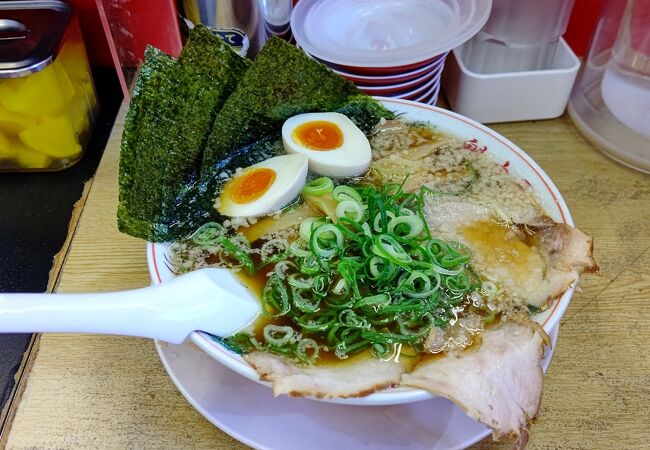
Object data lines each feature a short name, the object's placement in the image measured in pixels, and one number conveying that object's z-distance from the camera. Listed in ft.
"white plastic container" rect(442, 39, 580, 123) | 1.35
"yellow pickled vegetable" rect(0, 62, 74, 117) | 1.20
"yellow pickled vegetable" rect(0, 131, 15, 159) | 1.29
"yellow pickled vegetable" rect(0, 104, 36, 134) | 1.24
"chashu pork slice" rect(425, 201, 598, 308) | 0.84
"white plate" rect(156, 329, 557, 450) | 0.80
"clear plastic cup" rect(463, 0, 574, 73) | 1.33
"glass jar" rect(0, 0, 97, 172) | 1.20
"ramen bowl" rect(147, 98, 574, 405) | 0.72
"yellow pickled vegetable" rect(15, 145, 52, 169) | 1.32
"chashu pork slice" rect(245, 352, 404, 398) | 0.71
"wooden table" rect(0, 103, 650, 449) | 0.87
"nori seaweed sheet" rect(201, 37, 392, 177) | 1.03
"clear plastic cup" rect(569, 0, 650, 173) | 1.25
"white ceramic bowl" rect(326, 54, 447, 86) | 1.23
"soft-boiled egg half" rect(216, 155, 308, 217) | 0.98
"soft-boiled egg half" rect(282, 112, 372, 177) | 1.04
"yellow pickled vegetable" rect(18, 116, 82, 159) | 1.27
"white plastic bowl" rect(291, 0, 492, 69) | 1.18
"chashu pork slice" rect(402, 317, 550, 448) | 0.70
